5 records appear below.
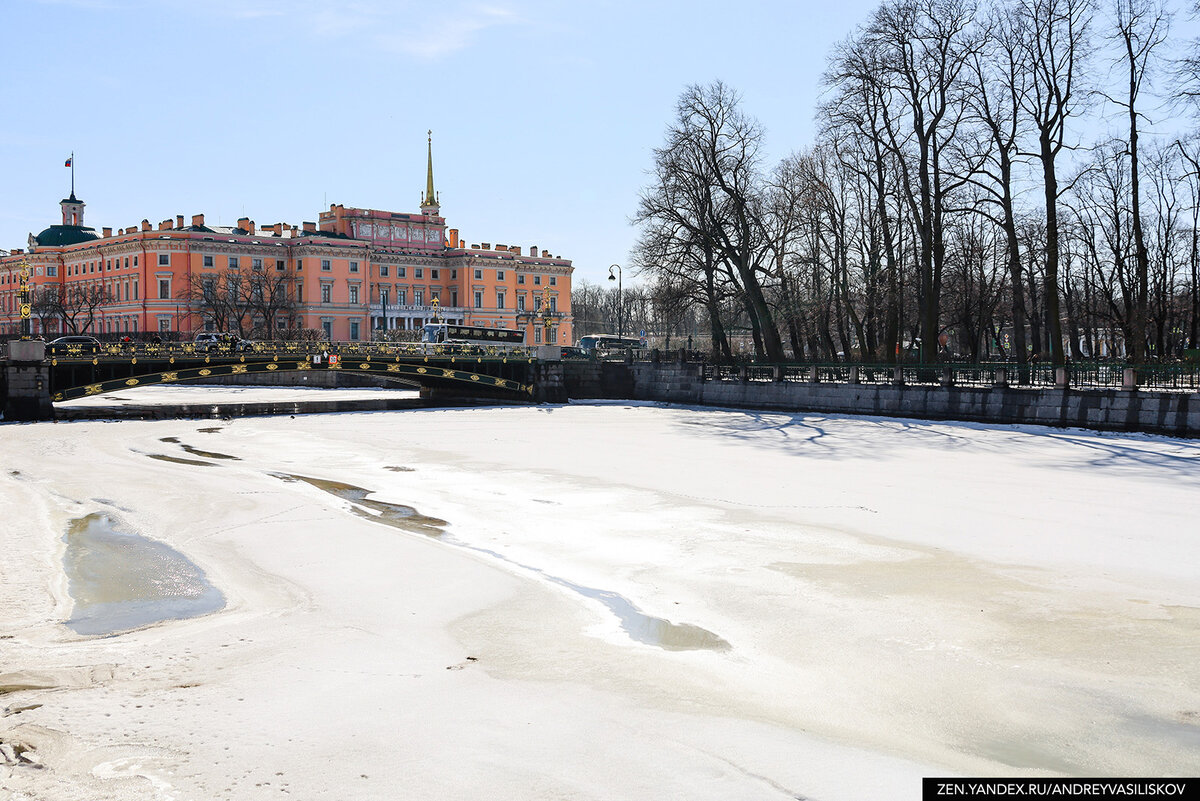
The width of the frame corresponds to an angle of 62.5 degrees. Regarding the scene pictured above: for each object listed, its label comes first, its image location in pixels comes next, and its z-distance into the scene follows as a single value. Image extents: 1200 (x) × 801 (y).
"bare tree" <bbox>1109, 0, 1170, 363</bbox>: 36.12
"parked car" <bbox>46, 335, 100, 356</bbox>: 42.62
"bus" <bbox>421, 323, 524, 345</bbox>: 73.69
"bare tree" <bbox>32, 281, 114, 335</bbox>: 100.69
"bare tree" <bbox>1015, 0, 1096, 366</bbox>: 36.41
